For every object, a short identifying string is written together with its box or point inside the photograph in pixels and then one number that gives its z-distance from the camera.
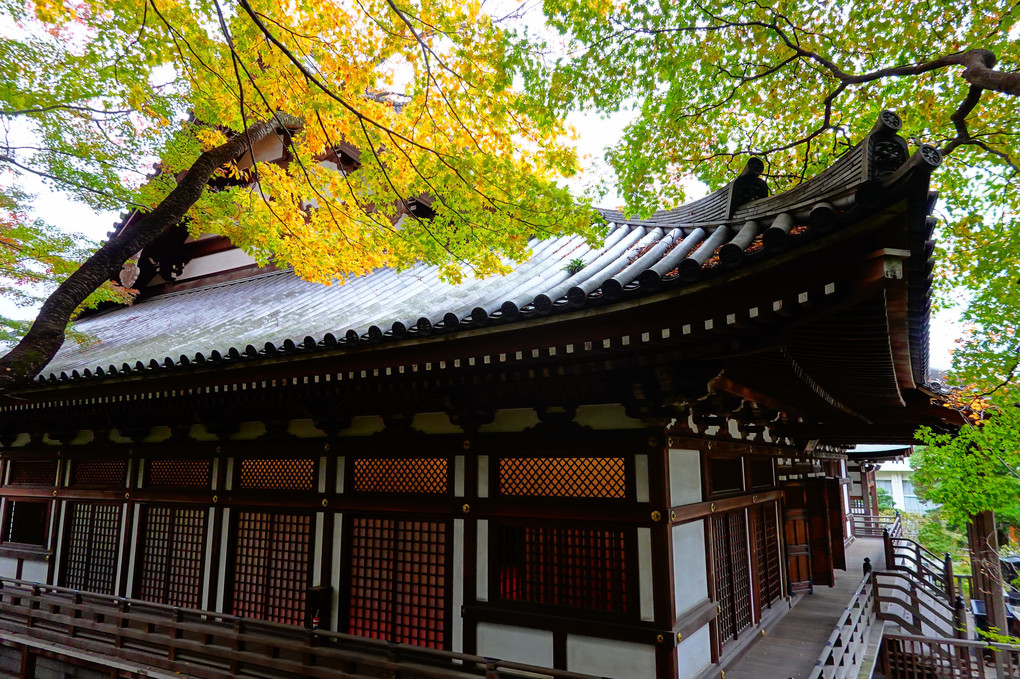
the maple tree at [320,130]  5.62
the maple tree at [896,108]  5.91
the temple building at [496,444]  3.81
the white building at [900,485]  39.25
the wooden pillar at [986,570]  10.94
